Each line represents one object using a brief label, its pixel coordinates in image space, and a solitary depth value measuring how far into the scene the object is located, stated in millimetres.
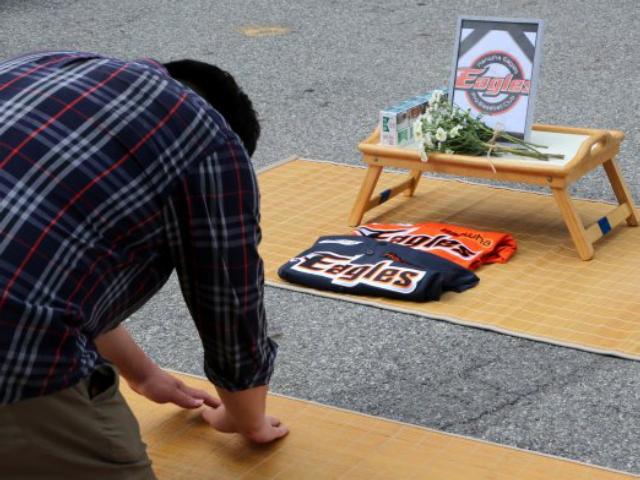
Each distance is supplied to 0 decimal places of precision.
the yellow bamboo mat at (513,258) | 3221
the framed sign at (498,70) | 3898
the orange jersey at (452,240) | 3619
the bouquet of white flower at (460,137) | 3756
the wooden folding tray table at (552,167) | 3611
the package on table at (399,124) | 3857
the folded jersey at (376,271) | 3389
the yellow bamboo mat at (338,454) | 2447
